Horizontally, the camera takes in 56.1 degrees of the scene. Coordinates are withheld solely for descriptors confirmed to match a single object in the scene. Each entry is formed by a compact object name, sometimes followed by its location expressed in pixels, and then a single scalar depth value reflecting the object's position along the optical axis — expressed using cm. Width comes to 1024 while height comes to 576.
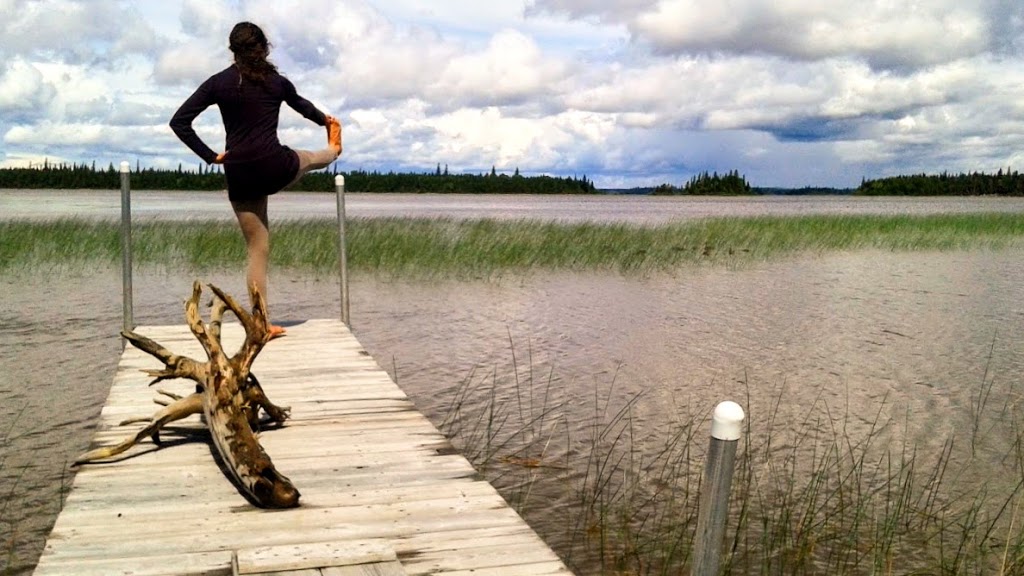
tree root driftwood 366
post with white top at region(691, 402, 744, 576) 246
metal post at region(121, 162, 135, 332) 844
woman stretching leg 671
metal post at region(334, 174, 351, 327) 891
